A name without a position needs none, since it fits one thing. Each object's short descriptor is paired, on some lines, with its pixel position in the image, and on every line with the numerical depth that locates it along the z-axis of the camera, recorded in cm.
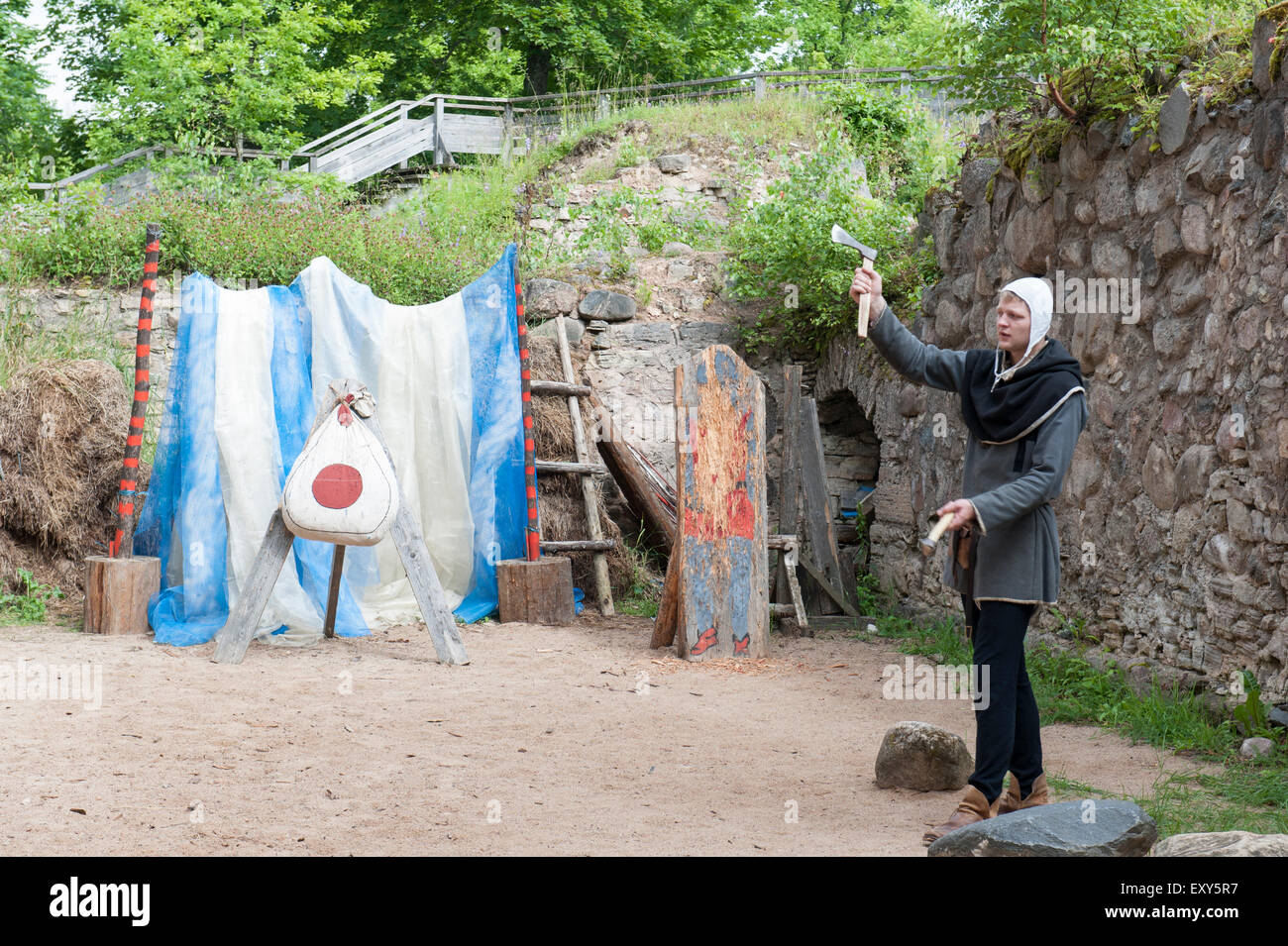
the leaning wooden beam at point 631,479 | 771
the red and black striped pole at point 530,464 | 669
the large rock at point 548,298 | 838
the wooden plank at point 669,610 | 588
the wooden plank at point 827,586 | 698
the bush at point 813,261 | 757
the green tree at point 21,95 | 1638
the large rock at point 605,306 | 847
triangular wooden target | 526
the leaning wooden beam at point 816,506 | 708
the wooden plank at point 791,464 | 724
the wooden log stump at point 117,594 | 569
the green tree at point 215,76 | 1414
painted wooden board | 579
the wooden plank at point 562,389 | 752
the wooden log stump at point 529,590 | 652
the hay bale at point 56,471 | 662
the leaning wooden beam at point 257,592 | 525
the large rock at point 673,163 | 1114
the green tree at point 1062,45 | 473
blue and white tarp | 592
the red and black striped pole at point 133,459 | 586
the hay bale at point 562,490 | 748
